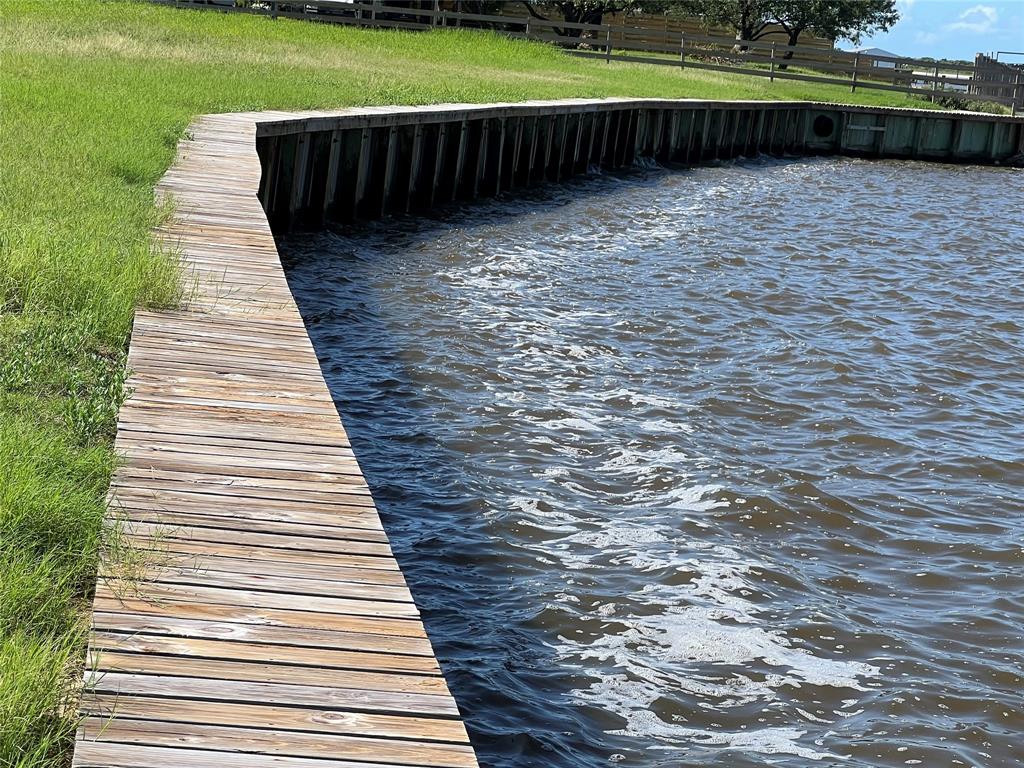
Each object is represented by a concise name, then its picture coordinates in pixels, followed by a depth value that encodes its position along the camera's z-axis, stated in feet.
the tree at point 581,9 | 160.76
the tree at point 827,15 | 171.32
